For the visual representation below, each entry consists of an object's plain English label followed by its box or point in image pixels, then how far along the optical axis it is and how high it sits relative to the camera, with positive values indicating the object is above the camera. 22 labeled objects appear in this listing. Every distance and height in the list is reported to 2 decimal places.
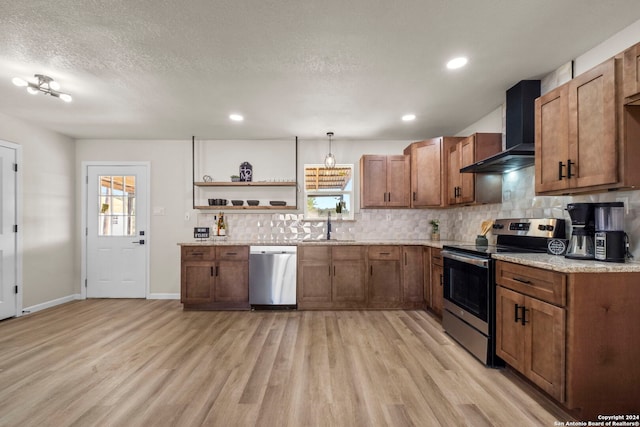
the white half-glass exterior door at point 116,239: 4.55 -0.39
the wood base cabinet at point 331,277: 3.89 -0.83
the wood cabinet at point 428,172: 3.91 +0.58
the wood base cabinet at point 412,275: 3.92 -0.80
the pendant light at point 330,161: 4.10 +0.75
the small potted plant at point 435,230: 4.39 -0.23
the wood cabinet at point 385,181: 4.30 +0.50
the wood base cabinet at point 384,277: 3.90 -0.83
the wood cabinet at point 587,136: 1.74 +0.52
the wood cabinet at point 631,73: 1.64 +0.81
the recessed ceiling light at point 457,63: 2.37 +1.26
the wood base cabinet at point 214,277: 3.94 -0.85
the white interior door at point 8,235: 3.55 -0.27
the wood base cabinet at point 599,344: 1.66 -0.73
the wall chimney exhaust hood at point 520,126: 2.57 +0.83
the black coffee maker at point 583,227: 2.01 -0.08
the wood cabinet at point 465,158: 3.29 +0.68
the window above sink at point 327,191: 4.66 +0.37
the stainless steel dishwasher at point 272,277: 3.91 -0.83
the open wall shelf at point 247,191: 4.53 +0.37
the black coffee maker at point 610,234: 1.85 -0.11
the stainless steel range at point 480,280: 2.36 -0.58
